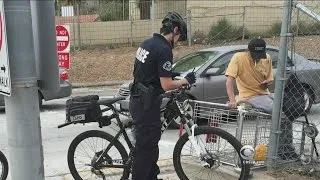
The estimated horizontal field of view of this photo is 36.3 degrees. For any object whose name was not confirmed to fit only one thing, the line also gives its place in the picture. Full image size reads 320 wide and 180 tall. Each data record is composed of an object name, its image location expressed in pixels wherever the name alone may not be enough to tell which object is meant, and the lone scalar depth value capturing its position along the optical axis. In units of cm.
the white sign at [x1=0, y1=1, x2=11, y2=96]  234
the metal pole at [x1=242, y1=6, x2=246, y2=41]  2081
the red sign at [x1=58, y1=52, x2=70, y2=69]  1016
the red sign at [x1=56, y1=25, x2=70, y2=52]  1010
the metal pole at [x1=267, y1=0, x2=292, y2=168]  505
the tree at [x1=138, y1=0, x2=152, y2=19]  2148
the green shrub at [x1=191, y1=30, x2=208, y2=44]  2065
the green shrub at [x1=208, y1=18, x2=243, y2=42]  2133
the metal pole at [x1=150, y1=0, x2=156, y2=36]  1851
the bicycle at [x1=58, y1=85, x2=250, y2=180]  473
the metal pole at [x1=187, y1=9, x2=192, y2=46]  1918
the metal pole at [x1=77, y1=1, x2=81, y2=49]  1913
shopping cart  523
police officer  434
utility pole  234
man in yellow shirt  560
